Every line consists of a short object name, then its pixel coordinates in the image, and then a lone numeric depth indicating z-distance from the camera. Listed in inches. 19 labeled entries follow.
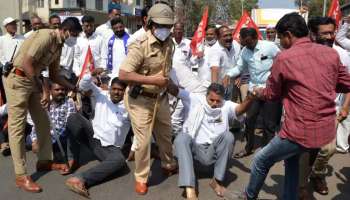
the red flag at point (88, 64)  235.1
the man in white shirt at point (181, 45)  241.4
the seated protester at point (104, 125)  188.4
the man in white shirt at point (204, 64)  258.4
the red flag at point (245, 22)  301.2
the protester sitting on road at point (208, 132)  168.1
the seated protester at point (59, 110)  204.5
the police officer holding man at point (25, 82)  165.0
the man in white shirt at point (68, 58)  258.7
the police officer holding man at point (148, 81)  156.9
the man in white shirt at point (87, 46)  255.1
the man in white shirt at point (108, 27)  268.9
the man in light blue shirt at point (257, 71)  216.7
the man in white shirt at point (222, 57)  248.5
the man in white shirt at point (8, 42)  294.7
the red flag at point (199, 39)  281.4
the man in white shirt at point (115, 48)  238.8
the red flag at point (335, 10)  257.0
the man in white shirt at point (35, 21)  253.6
